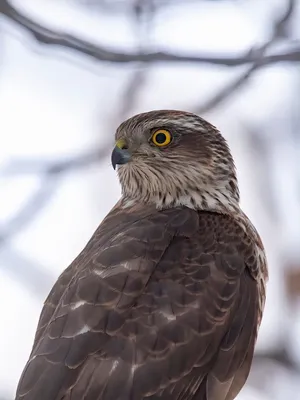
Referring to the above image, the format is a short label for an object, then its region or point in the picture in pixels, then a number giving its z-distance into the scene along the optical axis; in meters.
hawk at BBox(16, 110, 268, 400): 11.84
